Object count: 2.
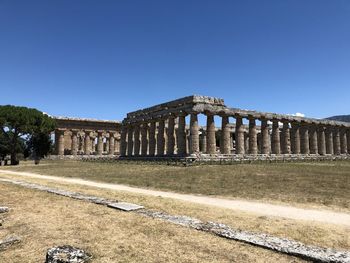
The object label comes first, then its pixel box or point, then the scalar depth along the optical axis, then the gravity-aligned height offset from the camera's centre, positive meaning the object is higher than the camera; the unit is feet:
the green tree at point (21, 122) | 178.40 +19.24
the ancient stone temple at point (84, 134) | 275.18 +19.76
